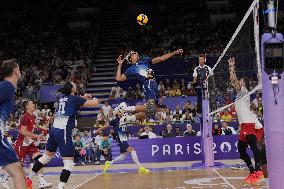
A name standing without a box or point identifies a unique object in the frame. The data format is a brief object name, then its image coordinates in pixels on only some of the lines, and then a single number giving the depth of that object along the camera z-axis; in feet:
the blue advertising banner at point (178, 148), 58.44
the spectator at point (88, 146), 62.28
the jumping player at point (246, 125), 32.50
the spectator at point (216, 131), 60.29
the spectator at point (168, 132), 61.41
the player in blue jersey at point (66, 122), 27.91
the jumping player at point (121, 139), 46.78
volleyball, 47.65
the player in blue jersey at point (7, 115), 20.26
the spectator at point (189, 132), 60.39
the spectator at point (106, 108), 72.79
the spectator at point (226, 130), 60.12
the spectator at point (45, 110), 76.49
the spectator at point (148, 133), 60.64
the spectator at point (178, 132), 62.22
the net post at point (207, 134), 47.83
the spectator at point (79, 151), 61.93
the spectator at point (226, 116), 64.48
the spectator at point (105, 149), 61.52
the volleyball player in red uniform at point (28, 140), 34.47
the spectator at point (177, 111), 68.91
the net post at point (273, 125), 16.70
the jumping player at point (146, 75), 37.04
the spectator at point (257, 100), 62.18
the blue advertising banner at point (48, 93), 84.43
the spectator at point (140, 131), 62.23
